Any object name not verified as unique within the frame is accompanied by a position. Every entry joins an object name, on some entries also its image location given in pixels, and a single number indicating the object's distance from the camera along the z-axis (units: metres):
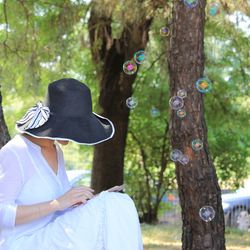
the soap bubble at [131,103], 8.36
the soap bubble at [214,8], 8.50
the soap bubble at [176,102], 6.03
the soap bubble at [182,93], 6.25
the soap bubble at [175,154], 6.09
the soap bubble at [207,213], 6.14
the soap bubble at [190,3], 6.28
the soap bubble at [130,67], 8.86
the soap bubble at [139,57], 8.32
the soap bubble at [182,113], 6.24
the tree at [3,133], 5.84
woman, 3.61
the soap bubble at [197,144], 6.20
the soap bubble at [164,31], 7.37
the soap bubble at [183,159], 6.17
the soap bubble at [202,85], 6.27
